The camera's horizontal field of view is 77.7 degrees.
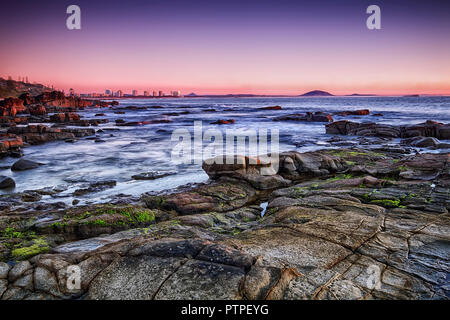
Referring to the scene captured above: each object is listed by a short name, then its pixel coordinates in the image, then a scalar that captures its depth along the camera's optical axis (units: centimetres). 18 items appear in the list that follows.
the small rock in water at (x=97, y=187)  1040
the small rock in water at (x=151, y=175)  1274
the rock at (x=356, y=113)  5143
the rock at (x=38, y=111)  5259
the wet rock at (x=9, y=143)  1834
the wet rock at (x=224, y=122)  4238
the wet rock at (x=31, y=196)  954
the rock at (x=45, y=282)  351
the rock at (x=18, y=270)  373
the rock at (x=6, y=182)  1105
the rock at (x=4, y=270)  374
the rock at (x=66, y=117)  4047
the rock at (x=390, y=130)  2218
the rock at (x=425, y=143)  1829
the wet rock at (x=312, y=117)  4116
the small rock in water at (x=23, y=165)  1405
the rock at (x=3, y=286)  349
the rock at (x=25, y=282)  357
